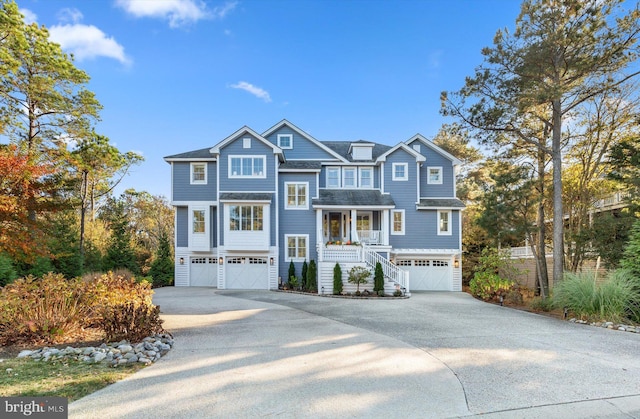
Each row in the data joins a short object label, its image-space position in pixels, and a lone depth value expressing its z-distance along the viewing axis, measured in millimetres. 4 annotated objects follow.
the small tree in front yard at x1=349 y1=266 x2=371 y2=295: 15120
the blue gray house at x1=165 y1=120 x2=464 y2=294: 17984
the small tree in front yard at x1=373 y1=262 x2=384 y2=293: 14773
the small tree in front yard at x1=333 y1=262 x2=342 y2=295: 15273
